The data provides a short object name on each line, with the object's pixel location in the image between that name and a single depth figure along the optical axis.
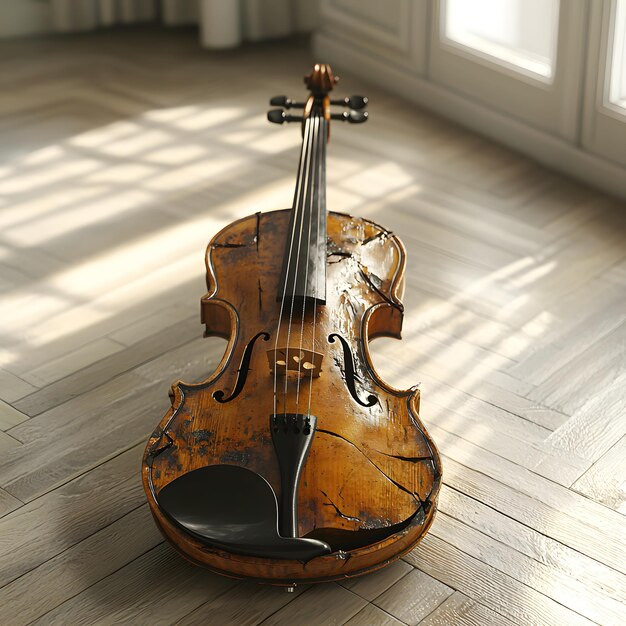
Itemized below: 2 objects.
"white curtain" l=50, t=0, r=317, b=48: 2.49
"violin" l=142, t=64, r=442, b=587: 1.21
